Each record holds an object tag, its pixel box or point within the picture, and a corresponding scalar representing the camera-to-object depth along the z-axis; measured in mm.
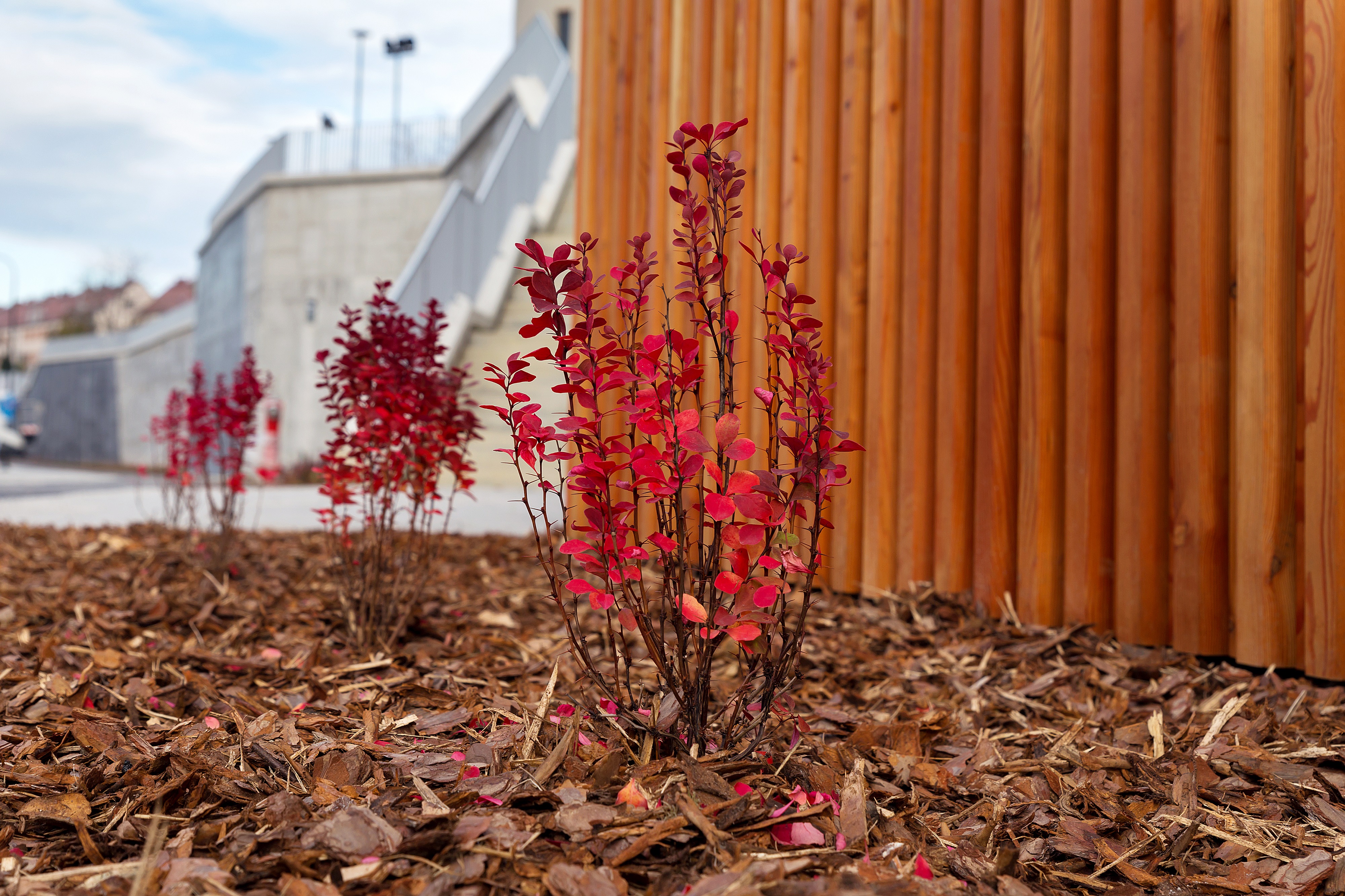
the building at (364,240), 9148
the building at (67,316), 44844
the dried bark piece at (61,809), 1359
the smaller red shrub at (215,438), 3838
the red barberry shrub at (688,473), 1398
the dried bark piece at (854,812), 1344
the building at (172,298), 53031
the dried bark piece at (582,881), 1125
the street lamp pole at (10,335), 36250
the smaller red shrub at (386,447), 2656
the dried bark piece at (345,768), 1485
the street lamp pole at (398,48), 26672
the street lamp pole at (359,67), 27000
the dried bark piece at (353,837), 1191
